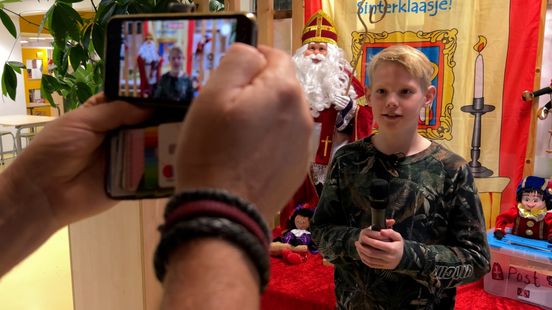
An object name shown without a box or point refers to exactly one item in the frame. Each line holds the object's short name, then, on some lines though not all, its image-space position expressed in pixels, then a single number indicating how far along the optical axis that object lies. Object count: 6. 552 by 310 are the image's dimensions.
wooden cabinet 1.63
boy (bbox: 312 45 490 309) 1.10
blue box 1.88
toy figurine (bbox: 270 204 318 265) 2.36
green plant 1.50
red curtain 2.34
